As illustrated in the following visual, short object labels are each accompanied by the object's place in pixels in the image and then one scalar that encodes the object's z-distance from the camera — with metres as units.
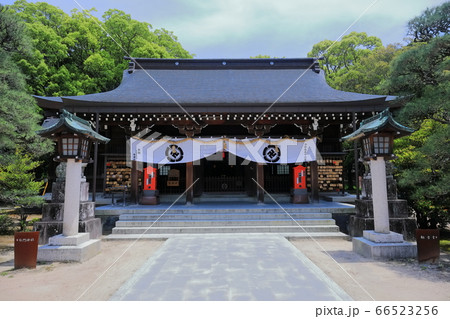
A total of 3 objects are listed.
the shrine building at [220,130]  10.55
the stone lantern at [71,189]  6.09
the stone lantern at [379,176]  6.30
